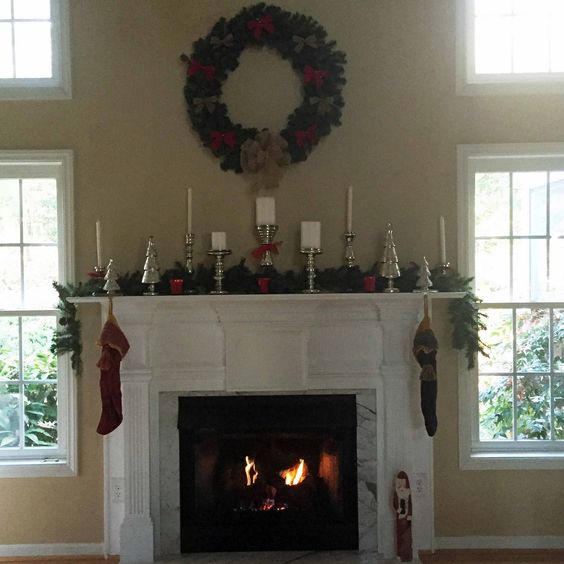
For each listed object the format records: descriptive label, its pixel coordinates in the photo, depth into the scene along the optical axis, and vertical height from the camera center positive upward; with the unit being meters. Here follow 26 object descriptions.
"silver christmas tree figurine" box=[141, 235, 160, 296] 3.42 -0.01
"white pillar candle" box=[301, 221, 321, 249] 3.50 +0.18
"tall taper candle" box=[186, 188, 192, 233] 3.61 +0.33
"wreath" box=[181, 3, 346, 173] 3.58 +1.09
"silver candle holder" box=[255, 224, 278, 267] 3.55 +0.18
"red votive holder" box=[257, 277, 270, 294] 3.46 -0.09
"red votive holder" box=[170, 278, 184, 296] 3.46 -0.10
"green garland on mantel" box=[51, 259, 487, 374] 3.56 -0.10
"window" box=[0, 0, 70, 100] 3.72 +1.33
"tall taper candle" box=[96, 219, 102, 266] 3.52 +0.15
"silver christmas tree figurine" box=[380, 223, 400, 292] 3.45 +0.02
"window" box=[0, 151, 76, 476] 3.80 -0.31
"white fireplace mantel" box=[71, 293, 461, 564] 3.49 -0.55
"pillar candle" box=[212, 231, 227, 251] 3.49 +0.15
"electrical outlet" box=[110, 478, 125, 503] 3.62 -1.25
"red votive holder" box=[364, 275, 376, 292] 3.49 -0.09
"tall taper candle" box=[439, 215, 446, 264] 3.61 +0.15
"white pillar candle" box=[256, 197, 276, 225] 3.53 +0.32
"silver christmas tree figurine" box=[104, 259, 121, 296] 3.34 -0.06
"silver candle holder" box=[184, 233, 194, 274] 3.57 +0.10
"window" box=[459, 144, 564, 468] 3.82 -0.25
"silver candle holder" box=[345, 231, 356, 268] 3.60 +0.10
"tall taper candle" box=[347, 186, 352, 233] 3.61 +0.31
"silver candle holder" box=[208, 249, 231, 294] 3.49 +0.00
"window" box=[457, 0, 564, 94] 3.80 +1.38
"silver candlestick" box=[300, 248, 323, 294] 3.47 +0.00
